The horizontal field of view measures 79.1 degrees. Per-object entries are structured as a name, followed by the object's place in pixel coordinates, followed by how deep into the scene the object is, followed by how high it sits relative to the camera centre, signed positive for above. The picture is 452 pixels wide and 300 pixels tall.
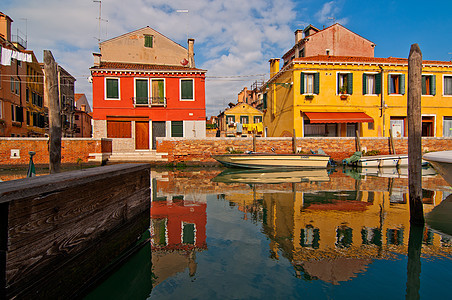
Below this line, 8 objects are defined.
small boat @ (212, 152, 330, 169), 14.67 -0.78
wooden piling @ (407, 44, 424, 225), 4.64 +0.18
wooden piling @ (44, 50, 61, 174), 5.72 +0.75
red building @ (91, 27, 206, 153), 19.14 +3.12
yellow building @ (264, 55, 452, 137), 18.41 +3.39
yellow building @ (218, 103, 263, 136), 35.84 +4.11
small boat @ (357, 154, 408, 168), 16.06 -0.93
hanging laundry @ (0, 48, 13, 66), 12.45 +4.20
